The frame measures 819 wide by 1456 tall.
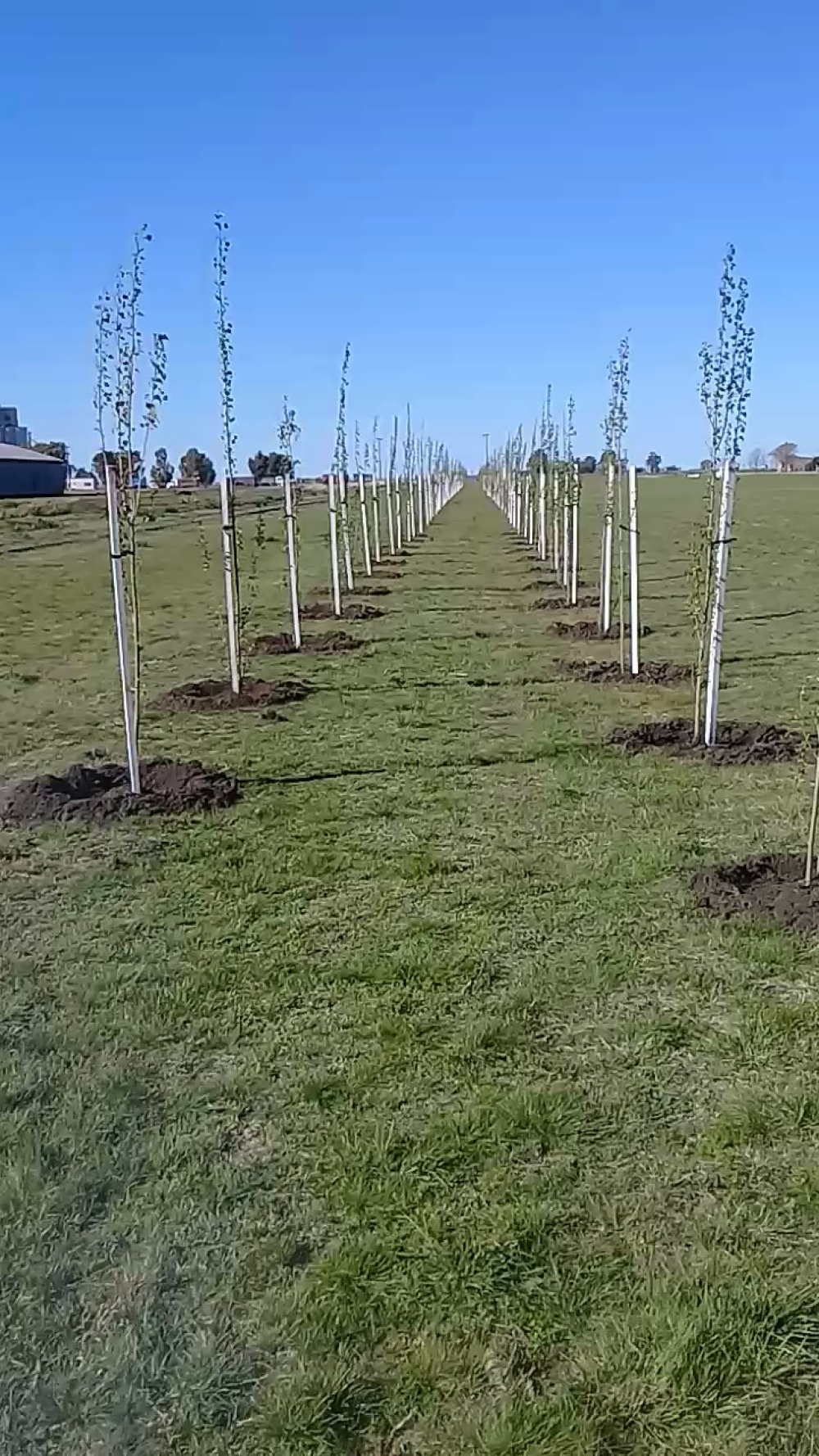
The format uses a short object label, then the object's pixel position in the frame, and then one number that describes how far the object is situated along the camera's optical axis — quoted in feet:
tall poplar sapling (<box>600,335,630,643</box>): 39.24
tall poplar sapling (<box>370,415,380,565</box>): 73.56
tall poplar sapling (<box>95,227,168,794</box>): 21.15
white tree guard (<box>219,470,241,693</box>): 30.14
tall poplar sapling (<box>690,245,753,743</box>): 24.22
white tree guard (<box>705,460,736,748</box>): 24.04
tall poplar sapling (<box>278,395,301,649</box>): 38.93
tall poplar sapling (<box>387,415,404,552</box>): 86.84
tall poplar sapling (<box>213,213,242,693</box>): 30.19
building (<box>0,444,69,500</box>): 215.31
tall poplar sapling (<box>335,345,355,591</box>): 53.31
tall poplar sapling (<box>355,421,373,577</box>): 64.08
